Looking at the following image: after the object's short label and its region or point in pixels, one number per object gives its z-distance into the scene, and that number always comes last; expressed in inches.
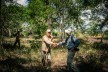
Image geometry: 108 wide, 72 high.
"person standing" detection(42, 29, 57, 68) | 316.2
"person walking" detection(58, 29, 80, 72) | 274.1
